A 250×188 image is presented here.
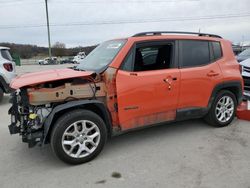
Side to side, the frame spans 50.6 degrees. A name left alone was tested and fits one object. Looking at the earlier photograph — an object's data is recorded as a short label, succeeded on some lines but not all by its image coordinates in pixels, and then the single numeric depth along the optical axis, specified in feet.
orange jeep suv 12.04
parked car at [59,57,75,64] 156.46
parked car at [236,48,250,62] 35.79
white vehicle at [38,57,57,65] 131.44
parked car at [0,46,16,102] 26.24
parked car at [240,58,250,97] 22.28
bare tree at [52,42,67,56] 232.32
